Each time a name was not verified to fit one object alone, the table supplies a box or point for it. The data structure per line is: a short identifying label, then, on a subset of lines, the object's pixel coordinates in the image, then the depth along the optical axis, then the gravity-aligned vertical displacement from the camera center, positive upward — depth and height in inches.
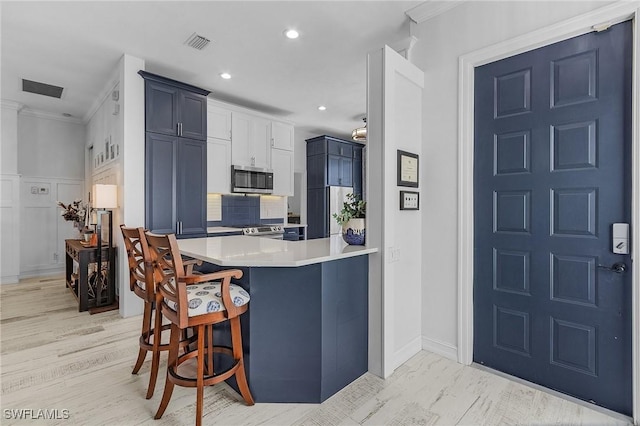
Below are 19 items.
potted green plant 95.7 -3.4
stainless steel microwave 199.8 +19.8
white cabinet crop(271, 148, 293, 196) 225.5 +28.0
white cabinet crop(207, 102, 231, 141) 187.8 +52.9
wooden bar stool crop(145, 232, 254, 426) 64.4 -21.2
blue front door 75.0 -1.3
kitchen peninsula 78.9 -29.5
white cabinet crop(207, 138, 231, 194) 188.1 +26.6
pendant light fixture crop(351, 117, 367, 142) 167.2 +40.4
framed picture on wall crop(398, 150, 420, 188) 96.8 +12.8
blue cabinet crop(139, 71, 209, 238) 150.2 +26.4
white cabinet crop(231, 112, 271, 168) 200.5 +45.6
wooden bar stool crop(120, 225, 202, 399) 77.7 -21.6
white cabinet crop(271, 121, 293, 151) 224.1 +53.7
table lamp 145.0 +1.3
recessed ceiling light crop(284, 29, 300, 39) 122.6 +68.9
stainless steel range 200.7 -13.9
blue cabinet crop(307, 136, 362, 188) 262.1 +40.7
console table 148.6 -33.1
